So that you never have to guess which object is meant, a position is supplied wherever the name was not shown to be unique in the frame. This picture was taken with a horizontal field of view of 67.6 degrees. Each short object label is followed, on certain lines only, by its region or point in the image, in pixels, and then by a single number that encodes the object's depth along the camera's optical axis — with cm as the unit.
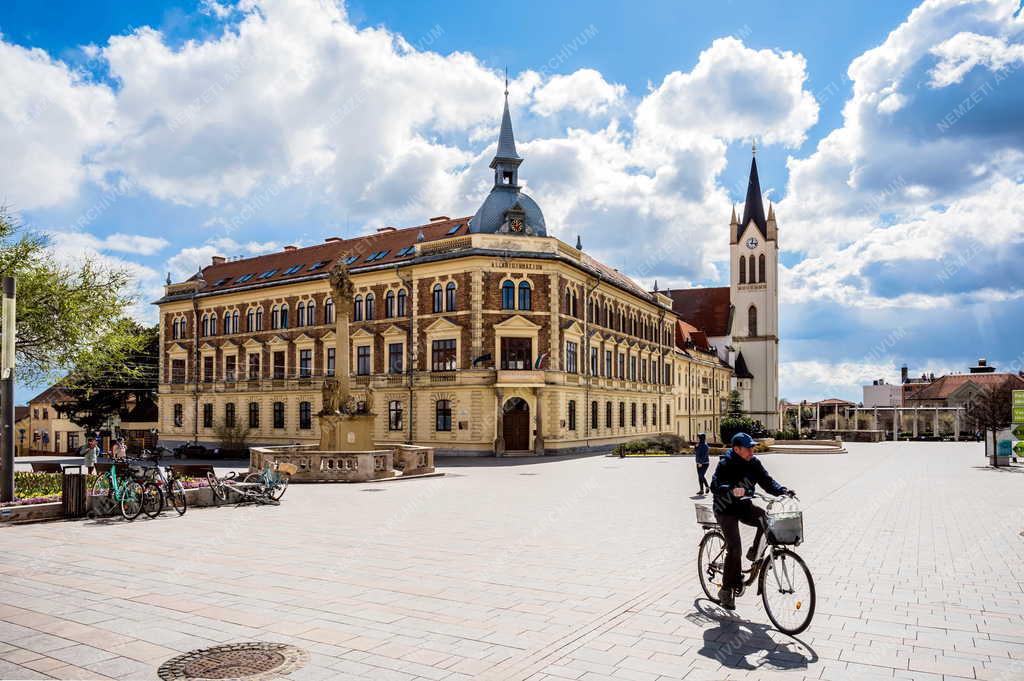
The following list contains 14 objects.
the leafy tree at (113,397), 5975
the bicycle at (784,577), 721
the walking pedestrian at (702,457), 1991
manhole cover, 606
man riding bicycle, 771
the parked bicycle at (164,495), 1565
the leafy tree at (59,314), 2201
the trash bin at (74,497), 1520
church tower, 9100
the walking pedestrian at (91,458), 2335
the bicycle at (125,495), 1513
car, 4541
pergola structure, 10493
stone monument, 2738
